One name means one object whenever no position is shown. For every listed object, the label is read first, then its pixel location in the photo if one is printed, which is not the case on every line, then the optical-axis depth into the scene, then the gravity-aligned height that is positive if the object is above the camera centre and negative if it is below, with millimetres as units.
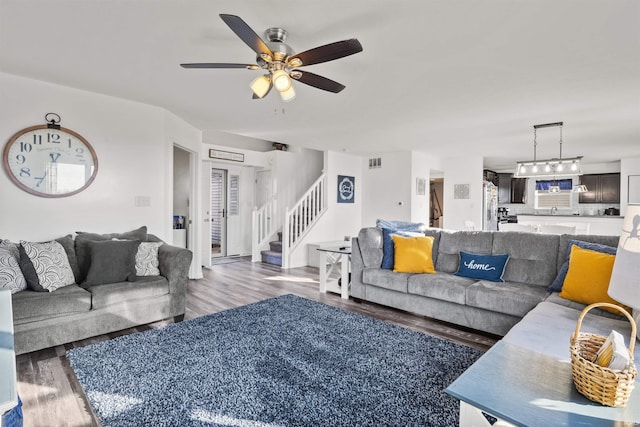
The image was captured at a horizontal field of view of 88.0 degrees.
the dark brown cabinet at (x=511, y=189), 9766 +583
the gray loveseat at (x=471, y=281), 2916 -729
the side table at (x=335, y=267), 4262 -845
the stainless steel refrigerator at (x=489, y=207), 8070 +36
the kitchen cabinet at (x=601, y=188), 8367 +558
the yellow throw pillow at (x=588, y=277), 2455 -525
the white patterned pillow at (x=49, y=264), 2713 -505
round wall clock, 3270 +456
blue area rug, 1855 -1155
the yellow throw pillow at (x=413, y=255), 3686 -531
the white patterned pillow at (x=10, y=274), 2590 -547
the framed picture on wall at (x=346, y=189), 7527 +432
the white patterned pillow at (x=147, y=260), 3340 -559
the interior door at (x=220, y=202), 7441 +93
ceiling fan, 1952 +967
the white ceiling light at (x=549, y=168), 4973 +638
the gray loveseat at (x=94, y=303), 2564 -844
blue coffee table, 1054 -659
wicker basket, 1062 -561
